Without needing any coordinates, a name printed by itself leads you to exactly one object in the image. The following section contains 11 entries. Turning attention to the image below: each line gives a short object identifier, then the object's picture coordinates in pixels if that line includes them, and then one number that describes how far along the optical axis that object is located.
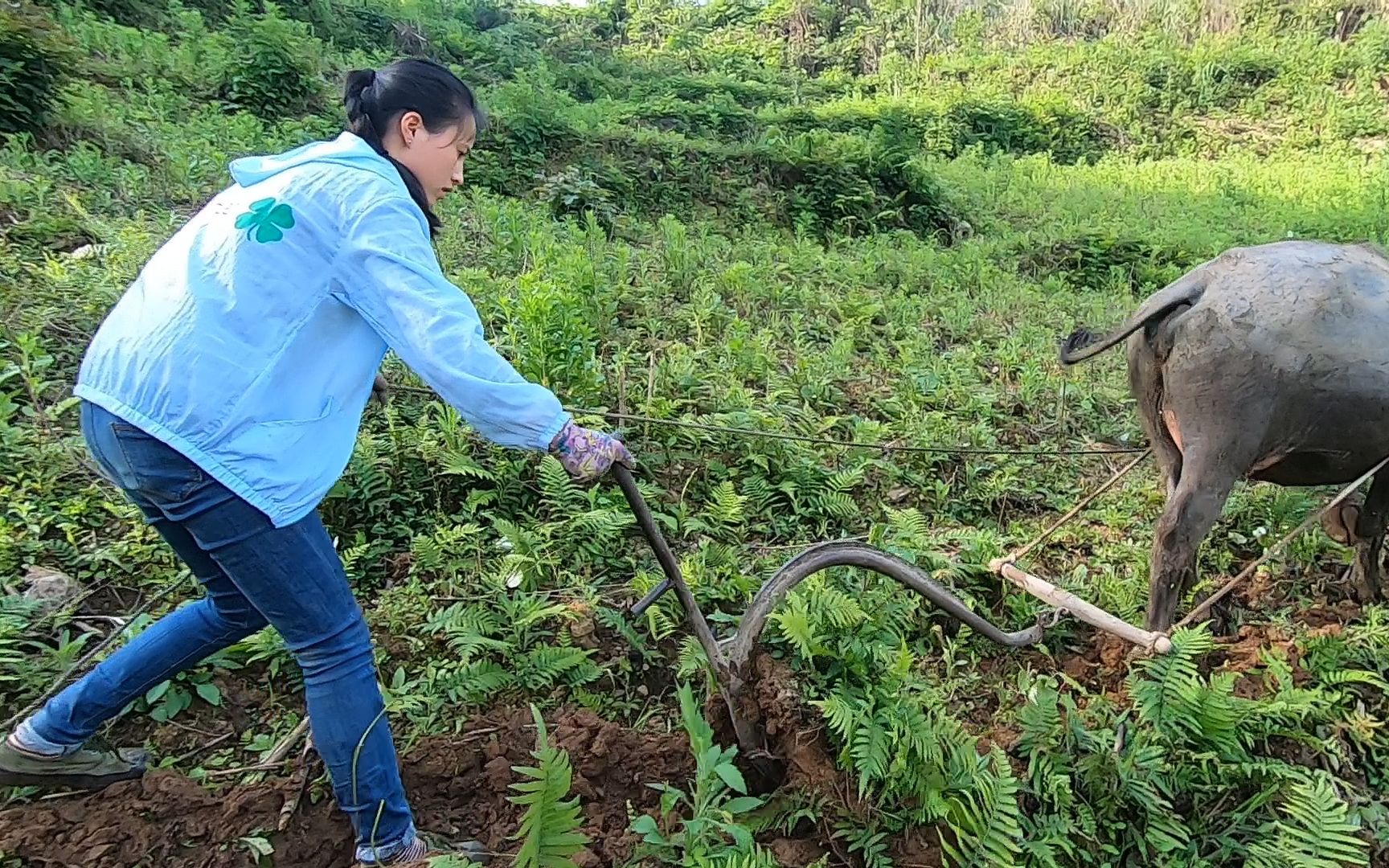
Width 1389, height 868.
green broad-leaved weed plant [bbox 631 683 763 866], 1.98
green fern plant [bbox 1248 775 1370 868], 2.14
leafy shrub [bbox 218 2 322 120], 8.47
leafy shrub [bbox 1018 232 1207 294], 8.09
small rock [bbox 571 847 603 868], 2.08
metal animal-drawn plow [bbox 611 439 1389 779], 2.26
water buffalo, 2.94
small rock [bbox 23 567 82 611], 2.92
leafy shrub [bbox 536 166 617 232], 7.73
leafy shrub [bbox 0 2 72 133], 6.15
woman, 1.81
